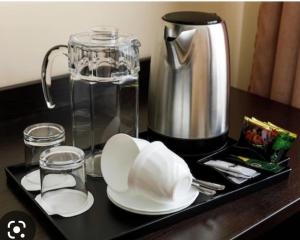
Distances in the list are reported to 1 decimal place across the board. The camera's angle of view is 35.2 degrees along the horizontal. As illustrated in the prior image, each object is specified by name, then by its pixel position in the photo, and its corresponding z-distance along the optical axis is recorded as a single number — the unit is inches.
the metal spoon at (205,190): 29.0
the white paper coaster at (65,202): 27.1
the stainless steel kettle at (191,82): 32.1
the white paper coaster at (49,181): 28.5
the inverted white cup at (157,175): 26.1
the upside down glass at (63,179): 27.8
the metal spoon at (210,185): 29.4
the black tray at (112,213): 25.7
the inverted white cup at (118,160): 28.6
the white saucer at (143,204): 26.9
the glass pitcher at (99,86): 31.0
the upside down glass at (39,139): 31.9
